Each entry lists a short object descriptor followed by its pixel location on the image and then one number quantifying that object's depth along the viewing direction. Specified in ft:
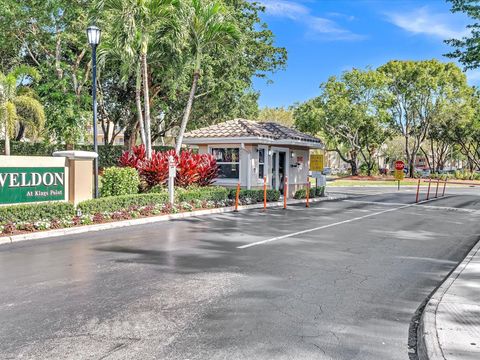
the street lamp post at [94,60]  47.01
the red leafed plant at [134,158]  58.23
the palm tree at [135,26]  54.19
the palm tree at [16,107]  69.08
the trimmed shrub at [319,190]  78.70
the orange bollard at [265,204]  59.60
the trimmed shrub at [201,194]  54.75
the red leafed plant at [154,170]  56.39
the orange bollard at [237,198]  56.90
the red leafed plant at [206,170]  62.44
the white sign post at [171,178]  50.75
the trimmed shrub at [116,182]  50.39
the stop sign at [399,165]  105.08
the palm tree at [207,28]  60.70
